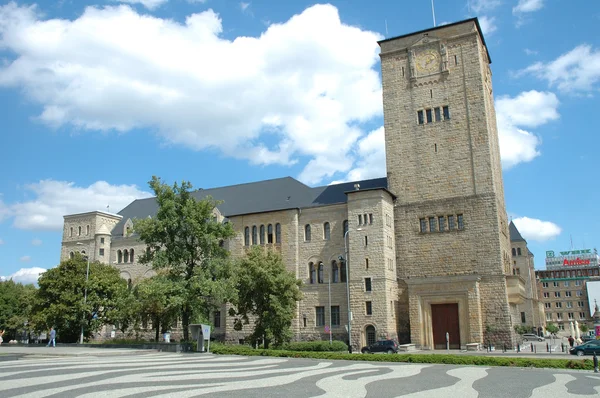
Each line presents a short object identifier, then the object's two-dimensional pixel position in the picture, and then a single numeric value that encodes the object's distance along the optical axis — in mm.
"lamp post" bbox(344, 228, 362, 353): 46169
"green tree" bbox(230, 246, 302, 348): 40156
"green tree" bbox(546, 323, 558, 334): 105750
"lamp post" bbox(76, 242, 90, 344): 46375
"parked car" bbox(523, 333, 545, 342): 71088
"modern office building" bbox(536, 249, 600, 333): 132250
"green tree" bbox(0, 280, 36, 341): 61812
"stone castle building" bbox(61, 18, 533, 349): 44656
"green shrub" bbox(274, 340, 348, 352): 41406
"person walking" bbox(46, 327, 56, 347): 40531
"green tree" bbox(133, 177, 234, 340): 38562
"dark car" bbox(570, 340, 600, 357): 35156
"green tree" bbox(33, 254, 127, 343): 46156
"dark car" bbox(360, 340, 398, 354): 38938
